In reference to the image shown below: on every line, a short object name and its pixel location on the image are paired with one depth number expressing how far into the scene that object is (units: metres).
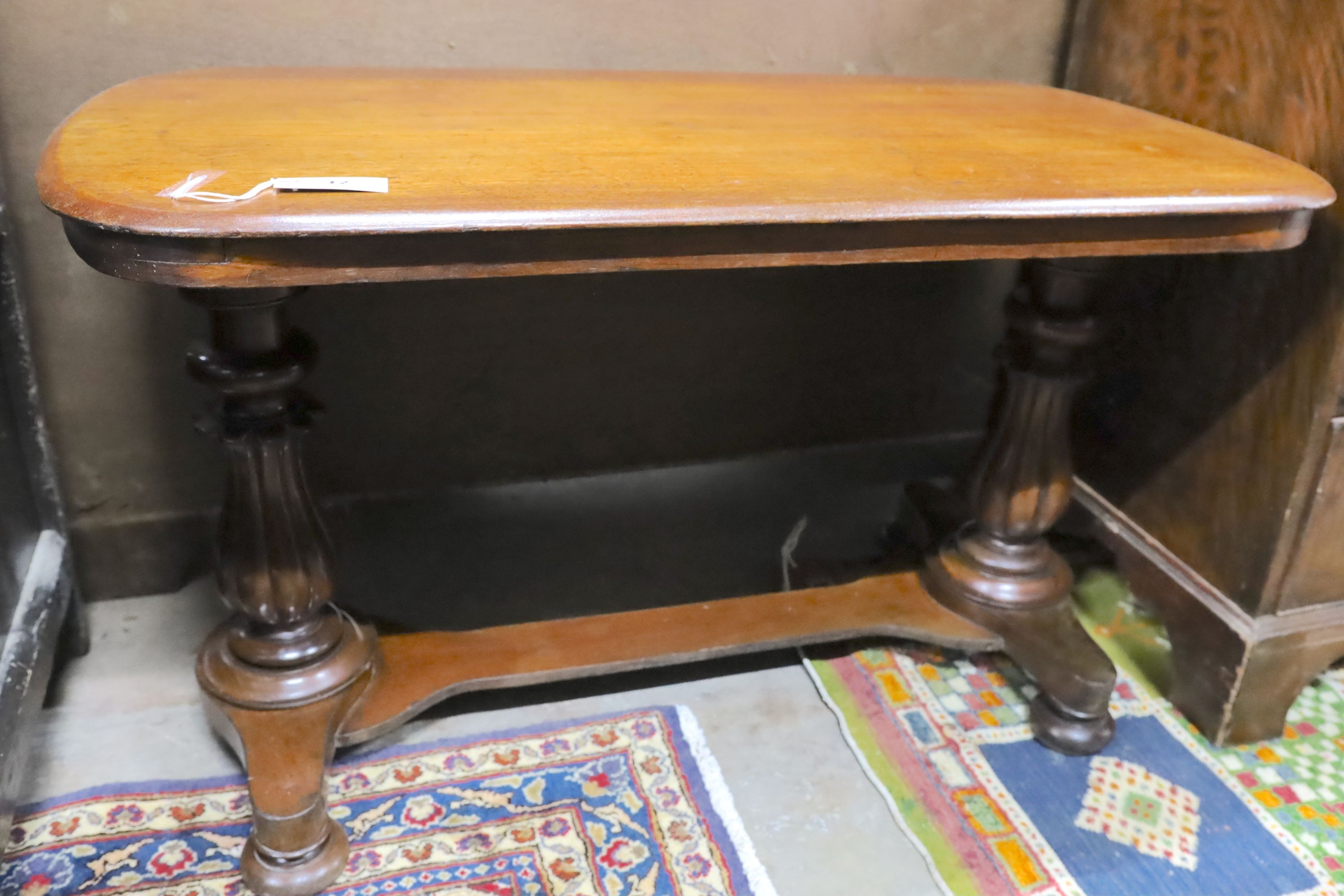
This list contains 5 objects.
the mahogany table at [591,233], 0.83
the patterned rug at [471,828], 1.19
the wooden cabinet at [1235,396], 1.25
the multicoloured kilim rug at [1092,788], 1.26
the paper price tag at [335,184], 0.82
